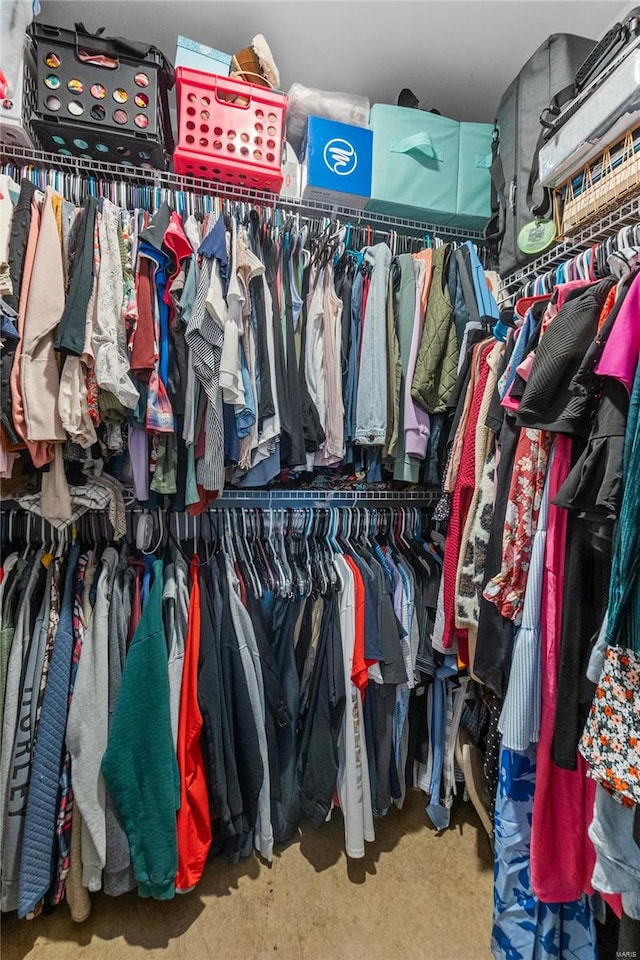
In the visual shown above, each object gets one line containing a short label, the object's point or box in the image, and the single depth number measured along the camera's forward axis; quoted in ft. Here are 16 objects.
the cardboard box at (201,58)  4.47
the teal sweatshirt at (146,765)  3.92
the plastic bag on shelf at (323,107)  5.07
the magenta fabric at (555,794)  3.10
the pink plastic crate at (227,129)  4.32
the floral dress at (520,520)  3.29
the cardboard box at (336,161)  4.90
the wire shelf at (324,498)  5.43
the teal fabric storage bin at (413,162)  5.09
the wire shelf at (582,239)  3.72
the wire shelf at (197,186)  4.37
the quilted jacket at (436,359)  4.61
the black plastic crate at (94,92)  3.99
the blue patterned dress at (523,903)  3.43
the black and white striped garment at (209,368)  3.86
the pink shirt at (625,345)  2.52
